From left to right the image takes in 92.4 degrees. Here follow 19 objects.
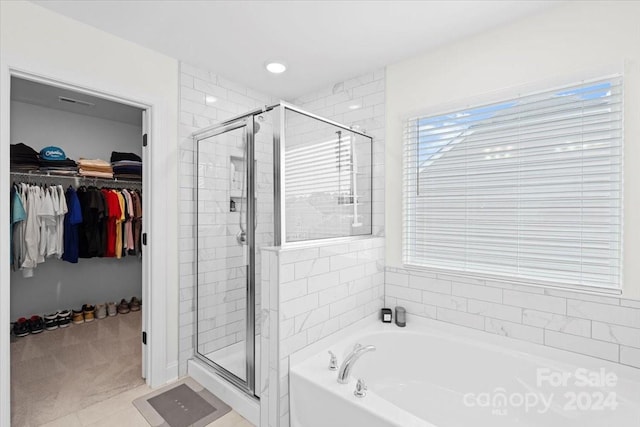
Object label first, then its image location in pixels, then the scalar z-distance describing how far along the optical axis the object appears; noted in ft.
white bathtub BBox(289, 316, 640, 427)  4.88
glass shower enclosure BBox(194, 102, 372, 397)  6.23
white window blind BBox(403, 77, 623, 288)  5.56
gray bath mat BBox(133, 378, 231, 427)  6.31
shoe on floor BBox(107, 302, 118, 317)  12.52
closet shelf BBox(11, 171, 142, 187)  10.59
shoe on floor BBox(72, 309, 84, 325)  11.66
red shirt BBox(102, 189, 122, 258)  11.41
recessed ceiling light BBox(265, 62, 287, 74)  8.20
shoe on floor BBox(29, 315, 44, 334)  10.64
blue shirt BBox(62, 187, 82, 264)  10.80
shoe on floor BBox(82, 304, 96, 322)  11.91
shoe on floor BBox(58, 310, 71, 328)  11.25
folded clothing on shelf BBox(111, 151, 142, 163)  12.23
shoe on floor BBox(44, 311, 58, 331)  11.02
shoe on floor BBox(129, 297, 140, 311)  13.19
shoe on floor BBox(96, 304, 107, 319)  12.23
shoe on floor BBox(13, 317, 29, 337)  10.30
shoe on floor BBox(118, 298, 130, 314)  12.79
